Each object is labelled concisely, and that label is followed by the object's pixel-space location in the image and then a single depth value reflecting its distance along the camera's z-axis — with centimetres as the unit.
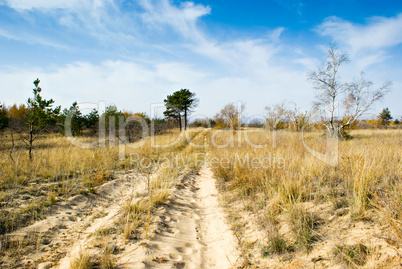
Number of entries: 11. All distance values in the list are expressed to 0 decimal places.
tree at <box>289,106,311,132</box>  2885
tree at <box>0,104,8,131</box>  1619
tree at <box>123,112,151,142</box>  1649
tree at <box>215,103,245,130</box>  4166
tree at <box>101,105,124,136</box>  1366
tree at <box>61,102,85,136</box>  1826
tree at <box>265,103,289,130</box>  3637
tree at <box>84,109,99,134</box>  1895
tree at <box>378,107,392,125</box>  4356
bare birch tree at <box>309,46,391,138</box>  1513
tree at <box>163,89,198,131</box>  4097
